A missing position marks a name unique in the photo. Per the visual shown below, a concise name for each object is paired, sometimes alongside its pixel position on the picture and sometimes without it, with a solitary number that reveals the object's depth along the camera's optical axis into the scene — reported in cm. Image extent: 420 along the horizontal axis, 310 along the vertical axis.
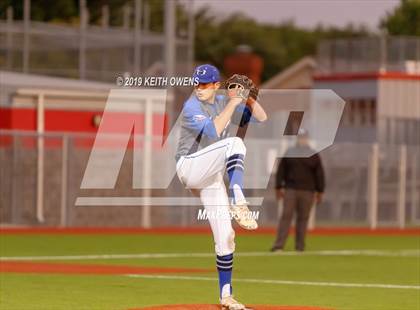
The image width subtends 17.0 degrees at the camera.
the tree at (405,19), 8350
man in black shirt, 2684
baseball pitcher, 1362
